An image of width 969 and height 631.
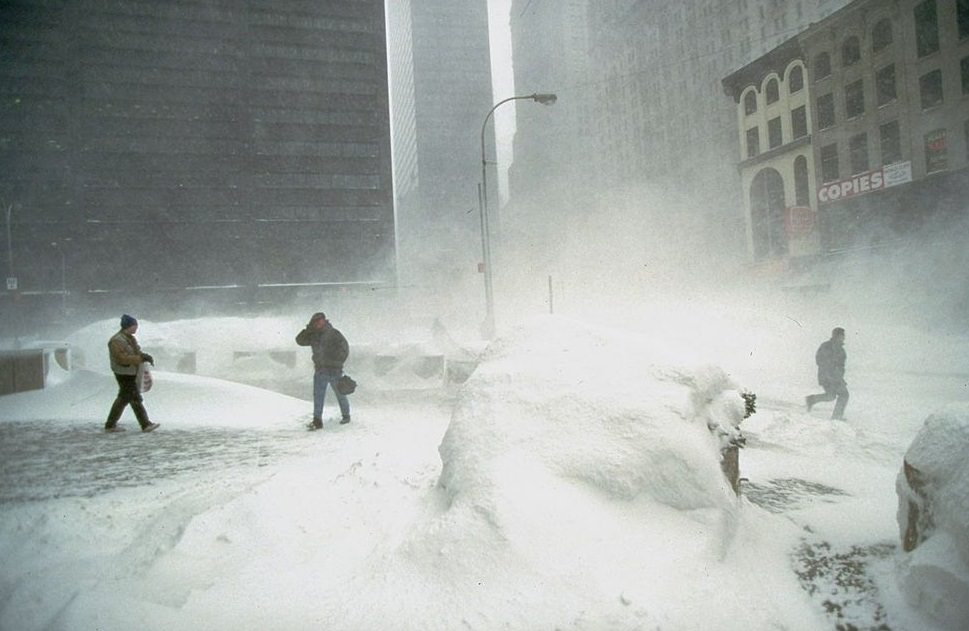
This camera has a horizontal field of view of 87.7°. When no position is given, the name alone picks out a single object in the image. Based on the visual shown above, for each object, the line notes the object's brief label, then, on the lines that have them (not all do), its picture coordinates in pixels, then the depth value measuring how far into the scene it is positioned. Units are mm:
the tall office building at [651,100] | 45562
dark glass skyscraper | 38469
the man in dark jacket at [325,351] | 6402
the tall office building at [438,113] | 88250
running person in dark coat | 7105
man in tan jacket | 5762
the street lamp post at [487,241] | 14212
